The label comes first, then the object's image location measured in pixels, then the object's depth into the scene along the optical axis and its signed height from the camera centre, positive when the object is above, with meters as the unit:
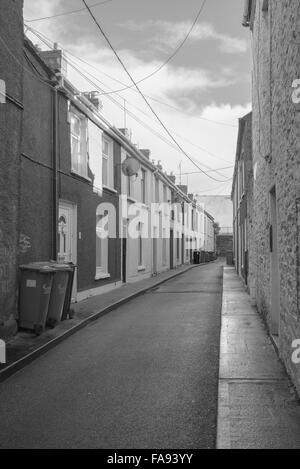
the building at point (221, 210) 70.88 +5.55
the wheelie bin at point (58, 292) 8.80 -0.80
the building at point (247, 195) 12.93 +1.55
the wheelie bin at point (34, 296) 8.12 -0.79
